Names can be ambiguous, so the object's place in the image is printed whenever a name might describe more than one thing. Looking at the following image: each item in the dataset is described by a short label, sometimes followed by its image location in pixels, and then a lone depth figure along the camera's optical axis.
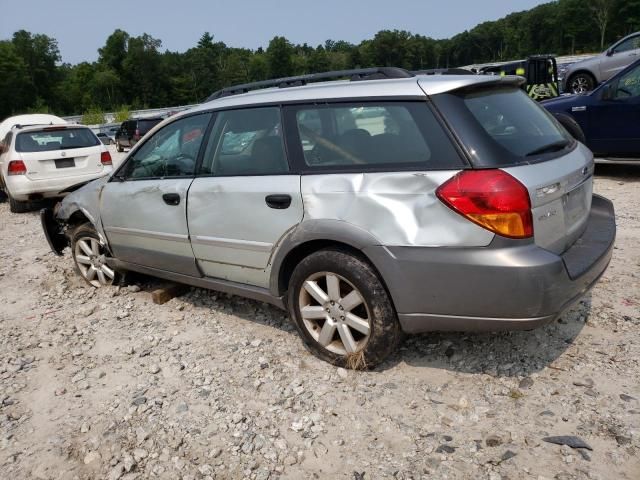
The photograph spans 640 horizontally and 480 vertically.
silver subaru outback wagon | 2.51
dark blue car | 6.99
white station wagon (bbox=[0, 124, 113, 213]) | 8.81
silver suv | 12.69
